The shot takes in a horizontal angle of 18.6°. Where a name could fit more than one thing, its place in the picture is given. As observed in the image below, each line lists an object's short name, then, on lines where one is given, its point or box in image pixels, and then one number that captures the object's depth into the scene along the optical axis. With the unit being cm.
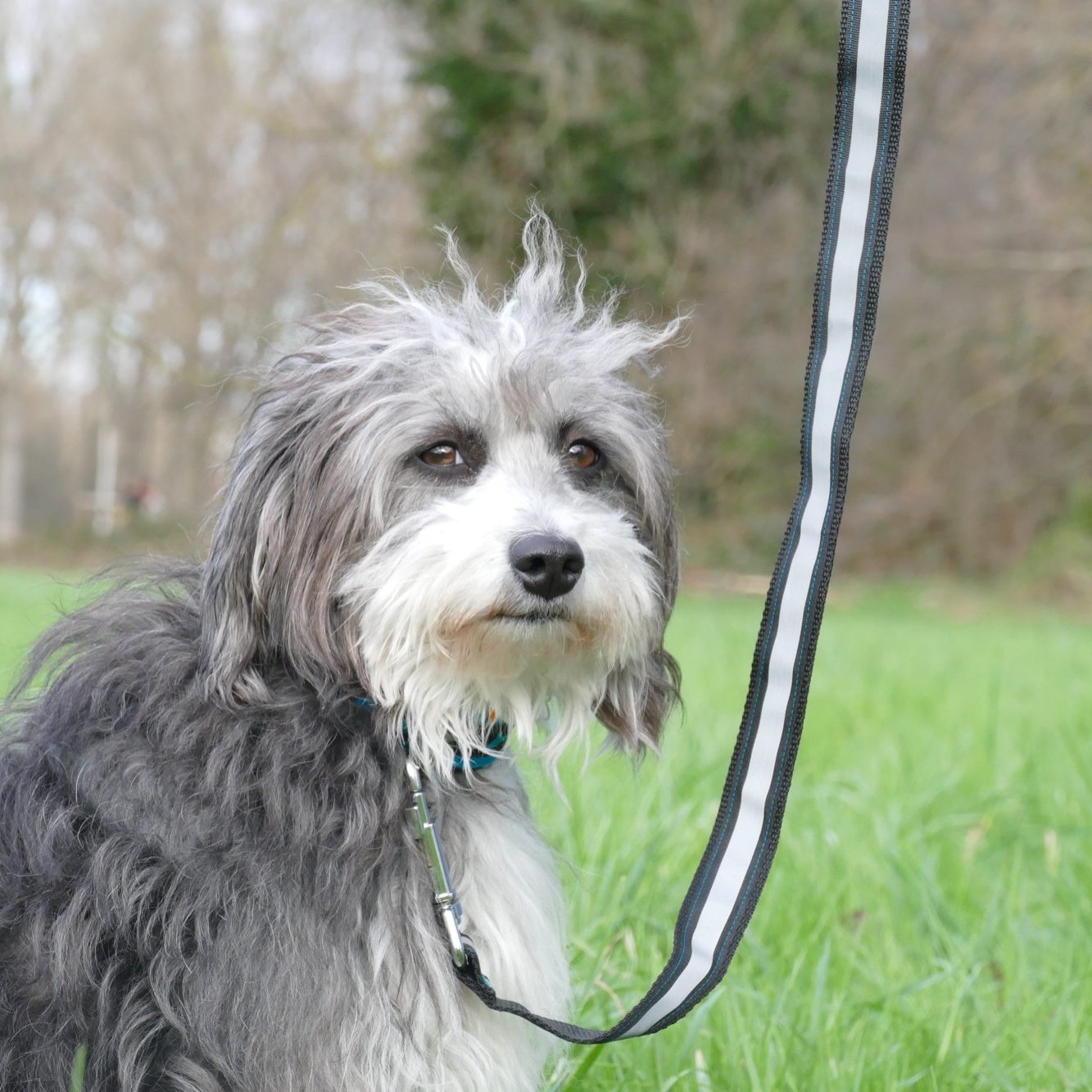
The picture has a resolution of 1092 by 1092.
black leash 127
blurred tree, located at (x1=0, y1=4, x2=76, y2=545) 1961
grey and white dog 134
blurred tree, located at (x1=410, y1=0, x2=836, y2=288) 1308
